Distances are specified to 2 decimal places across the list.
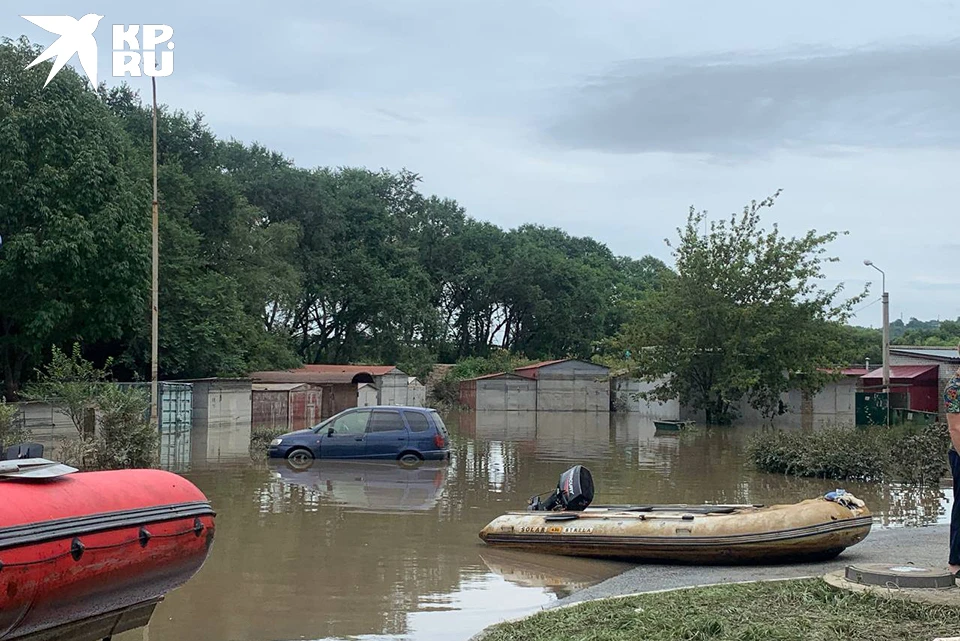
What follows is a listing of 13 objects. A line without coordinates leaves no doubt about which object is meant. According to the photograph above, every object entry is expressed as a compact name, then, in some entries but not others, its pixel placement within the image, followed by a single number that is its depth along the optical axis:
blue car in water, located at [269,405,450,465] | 23.94
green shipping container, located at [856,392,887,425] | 35.46
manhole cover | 8.56
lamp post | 41.41
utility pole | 26.85
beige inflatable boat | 11.92
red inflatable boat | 6.49
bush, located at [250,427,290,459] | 28.45
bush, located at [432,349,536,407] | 70.12
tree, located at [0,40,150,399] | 35.06
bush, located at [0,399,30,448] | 18.59
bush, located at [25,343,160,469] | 18.80
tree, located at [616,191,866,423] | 45.91
